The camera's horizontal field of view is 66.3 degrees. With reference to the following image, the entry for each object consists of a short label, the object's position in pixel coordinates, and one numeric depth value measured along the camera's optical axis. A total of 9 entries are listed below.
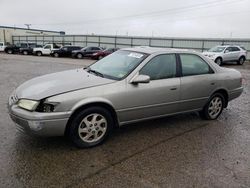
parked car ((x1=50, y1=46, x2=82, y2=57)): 23.42
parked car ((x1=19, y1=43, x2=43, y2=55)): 25.82
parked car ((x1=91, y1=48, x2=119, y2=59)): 20.81
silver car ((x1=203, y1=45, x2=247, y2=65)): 14.94
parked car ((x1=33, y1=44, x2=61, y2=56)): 24.76
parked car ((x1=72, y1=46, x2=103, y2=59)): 22.21
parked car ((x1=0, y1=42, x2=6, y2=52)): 28.25
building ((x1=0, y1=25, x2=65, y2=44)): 42.64
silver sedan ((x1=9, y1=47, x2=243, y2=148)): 2.68
